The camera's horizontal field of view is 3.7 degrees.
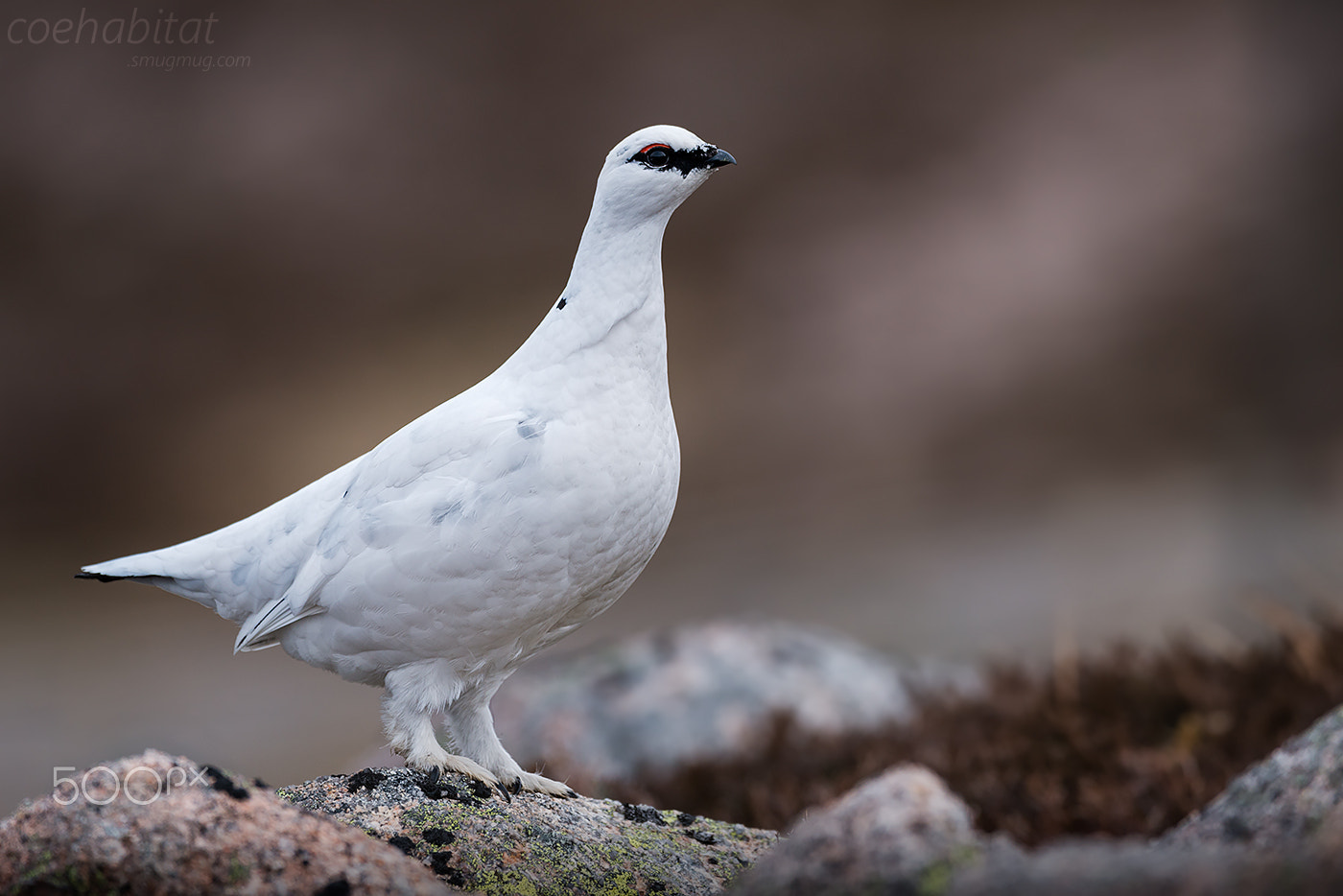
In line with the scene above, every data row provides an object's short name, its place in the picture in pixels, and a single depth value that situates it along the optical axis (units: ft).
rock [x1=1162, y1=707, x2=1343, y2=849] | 29.06
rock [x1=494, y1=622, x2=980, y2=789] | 30.85
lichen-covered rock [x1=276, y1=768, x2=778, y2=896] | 29.18
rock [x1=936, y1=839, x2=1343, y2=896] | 27.00
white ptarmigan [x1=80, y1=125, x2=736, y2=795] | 29.35
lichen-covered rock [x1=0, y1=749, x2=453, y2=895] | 28.90
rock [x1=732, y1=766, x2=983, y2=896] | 28.73
